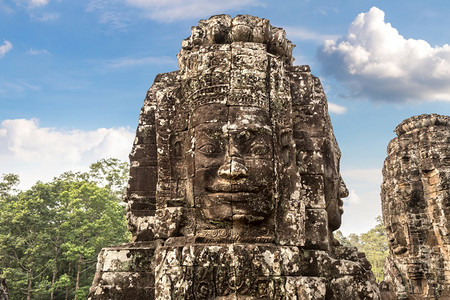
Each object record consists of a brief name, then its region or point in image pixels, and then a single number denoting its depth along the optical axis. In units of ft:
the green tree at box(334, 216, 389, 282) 102.42
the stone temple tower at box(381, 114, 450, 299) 36.09
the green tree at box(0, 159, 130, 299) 65.16
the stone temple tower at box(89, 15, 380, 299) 13.25
